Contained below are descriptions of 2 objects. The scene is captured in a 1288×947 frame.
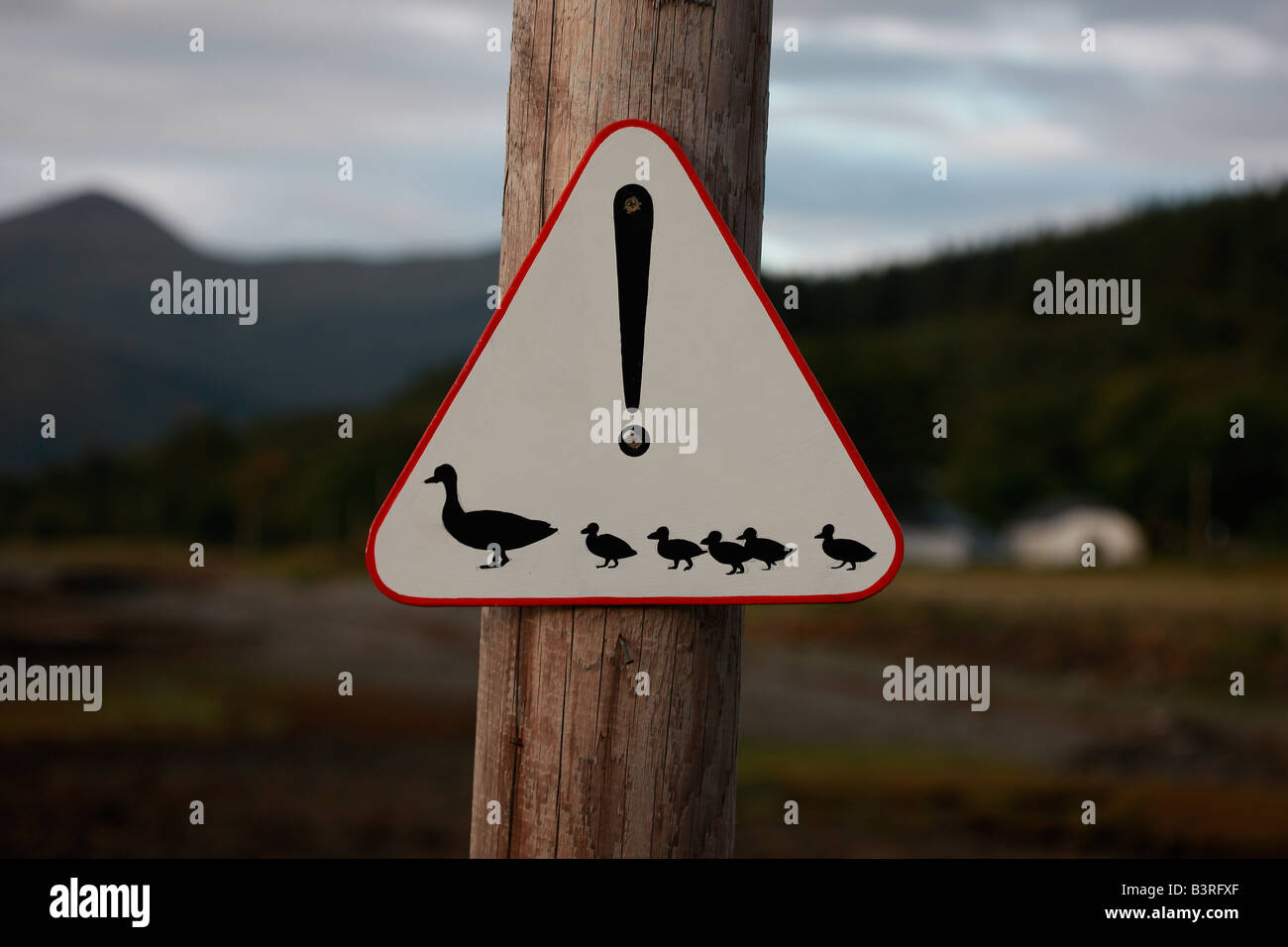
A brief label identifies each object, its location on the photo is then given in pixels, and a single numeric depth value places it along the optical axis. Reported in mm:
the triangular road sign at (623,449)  1864
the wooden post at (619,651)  1870
